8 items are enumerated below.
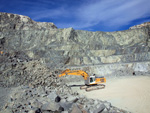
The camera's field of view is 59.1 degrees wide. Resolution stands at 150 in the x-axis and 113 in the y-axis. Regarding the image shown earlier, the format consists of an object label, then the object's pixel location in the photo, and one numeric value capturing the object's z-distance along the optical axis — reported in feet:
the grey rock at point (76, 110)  21.19
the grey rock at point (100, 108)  22.94
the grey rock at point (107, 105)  24.62
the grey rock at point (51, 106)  22.21
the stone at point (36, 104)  23.90
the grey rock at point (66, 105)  23.94
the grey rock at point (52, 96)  26.61
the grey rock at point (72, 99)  26.45
